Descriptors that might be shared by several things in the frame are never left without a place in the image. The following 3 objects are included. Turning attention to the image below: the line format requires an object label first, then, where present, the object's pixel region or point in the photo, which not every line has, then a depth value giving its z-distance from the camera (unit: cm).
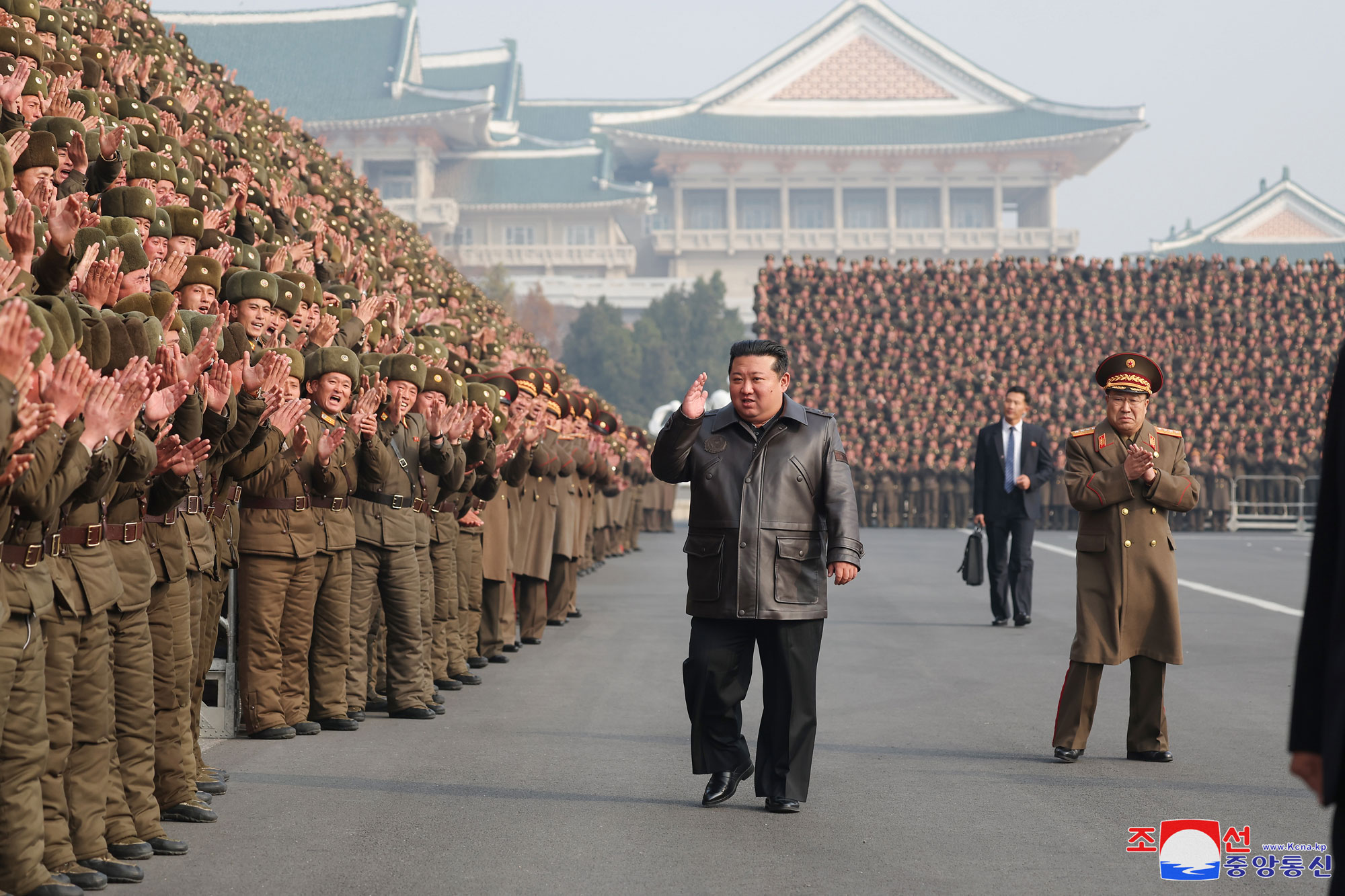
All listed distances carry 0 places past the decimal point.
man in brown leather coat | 1175
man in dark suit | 2484
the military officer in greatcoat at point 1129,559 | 1370
